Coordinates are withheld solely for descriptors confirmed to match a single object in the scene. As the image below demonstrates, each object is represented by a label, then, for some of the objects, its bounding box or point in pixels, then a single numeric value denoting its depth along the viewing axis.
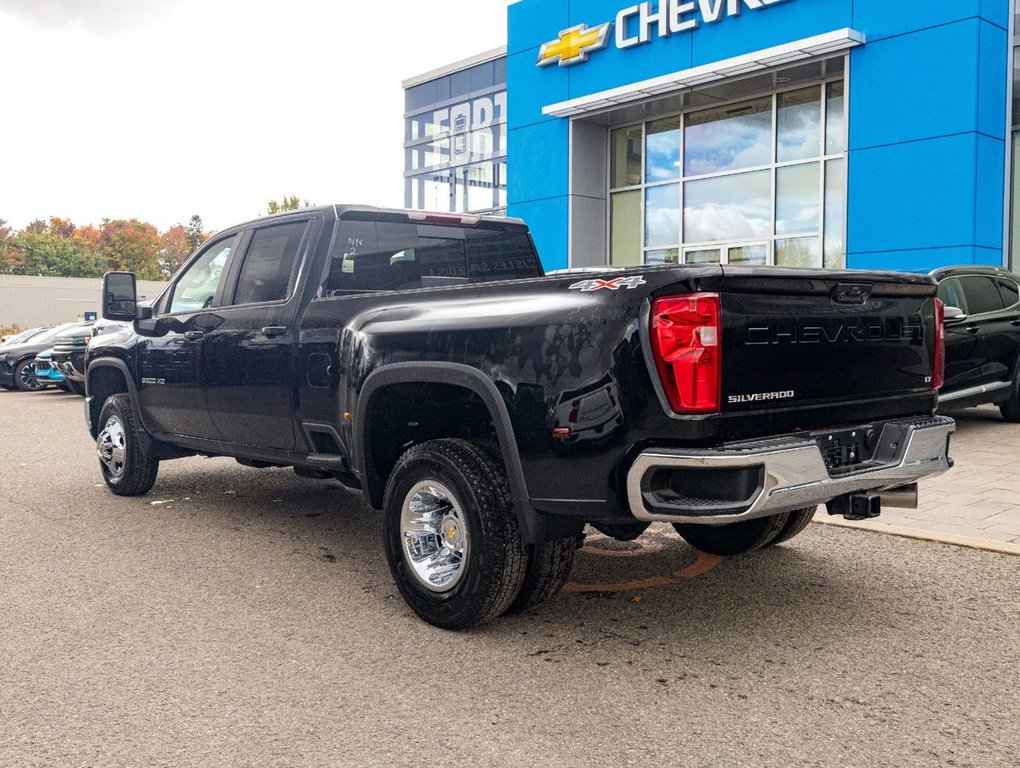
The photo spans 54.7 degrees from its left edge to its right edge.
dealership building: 14.57
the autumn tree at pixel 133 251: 104.31
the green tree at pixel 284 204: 74.75
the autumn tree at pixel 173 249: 116.00
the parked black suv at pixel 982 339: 9.93
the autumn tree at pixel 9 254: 99.50
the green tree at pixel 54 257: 99.94
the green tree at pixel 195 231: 134.88
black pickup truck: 3.62
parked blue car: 19.92
